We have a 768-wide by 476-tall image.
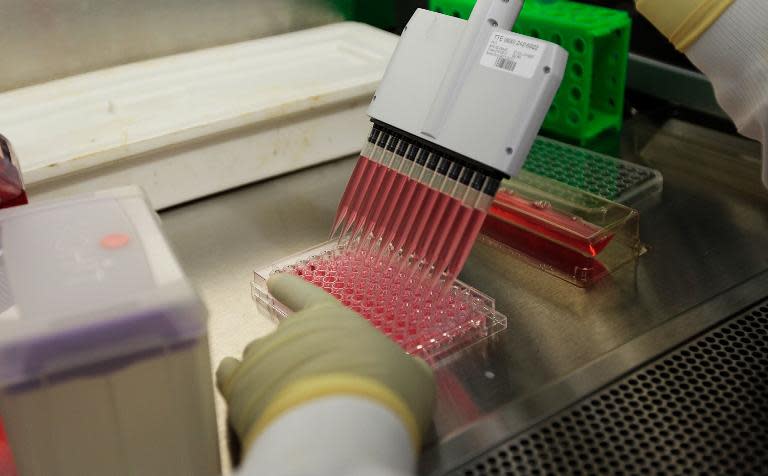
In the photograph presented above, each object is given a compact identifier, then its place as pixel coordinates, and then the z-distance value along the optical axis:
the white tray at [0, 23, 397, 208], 1.15
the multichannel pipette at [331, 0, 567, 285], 0.86
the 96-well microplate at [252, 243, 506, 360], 0.94
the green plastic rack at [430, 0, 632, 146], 1.43
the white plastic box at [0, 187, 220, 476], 0.61
